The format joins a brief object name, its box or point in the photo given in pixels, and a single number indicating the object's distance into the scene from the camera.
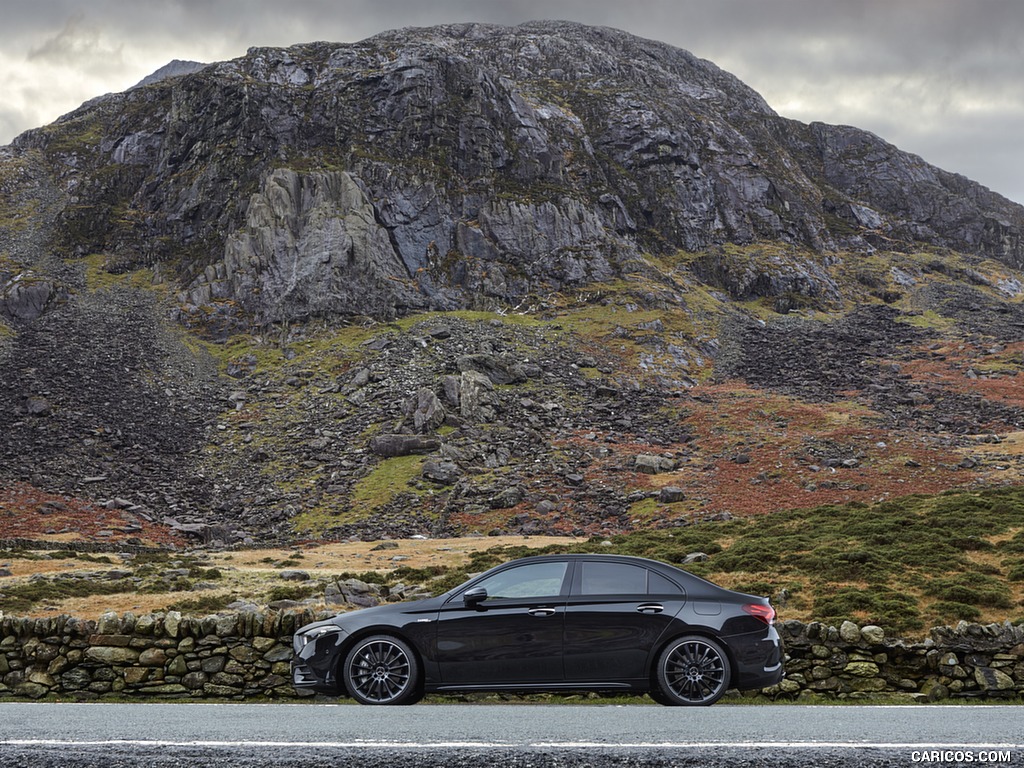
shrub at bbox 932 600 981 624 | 21.88
